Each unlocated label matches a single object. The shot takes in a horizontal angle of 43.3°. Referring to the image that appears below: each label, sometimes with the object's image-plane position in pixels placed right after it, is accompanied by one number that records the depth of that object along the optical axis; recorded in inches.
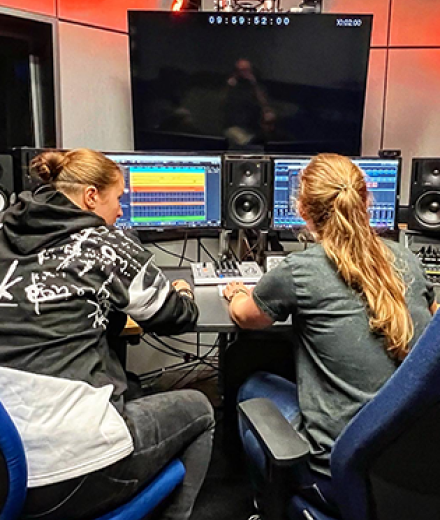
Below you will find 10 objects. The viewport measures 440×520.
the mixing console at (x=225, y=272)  81.0
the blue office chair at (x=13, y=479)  40.8
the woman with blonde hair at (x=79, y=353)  46.5
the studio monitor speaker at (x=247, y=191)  88.3
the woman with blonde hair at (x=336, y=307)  50.3
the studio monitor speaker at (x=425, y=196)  89.8
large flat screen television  97.9
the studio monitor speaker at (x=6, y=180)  84.0
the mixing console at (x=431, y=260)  81.7
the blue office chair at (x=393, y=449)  31.3
